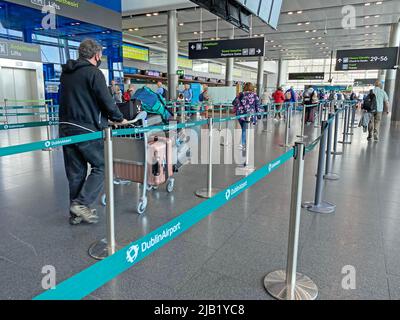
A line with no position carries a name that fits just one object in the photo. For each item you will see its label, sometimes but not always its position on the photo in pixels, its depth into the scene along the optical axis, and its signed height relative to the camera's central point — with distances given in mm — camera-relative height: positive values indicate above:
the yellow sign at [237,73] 42906 +4078
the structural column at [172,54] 16328 +2509
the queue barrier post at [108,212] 2316 -882
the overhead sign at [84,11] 9707 +2958
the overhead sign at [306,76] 33656 +2981
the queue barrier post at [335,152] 6734 -1120
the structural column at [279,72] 41125 +4047
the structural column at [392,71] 19844 +2227
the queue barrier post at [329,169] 4734 -1157
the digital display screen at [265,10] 9220 +2809
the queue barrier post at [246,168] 5453 -1200
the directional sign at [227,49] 13188 +2334
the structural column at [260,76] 30628 +2621
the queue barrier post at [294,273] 2078 -1199
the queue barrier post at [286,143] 8102 -1077
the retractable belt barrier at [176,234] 1018 -581
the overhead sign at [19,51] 10867 +1729
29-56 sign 13914 +2078
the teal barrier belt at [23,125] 4239 -363
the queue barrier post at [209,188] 4145 -1178
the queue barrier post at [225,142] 8234 -1099
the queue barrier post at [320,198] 3645 -1150
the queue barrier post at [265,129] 11273 -1007
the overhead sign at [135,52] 24109 +3853
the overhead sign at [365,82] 41375 +2948
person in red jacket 14836 +310
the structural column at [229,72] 25947 +2463
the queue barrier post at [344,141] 8691 -1049
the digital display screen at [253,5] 8202 +2603
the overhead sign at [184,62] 30858 +3902
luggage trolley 3439 -670
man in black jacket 2971 -181
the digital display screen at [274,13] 10188 +2986
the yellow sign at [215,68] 37375 +4109
